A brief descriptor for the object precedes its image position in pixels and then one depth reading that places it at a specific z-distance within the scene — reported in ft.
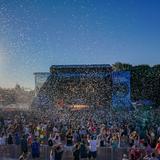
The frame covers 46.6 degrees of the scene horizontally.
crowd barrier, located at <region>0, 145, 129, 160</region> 30.75
